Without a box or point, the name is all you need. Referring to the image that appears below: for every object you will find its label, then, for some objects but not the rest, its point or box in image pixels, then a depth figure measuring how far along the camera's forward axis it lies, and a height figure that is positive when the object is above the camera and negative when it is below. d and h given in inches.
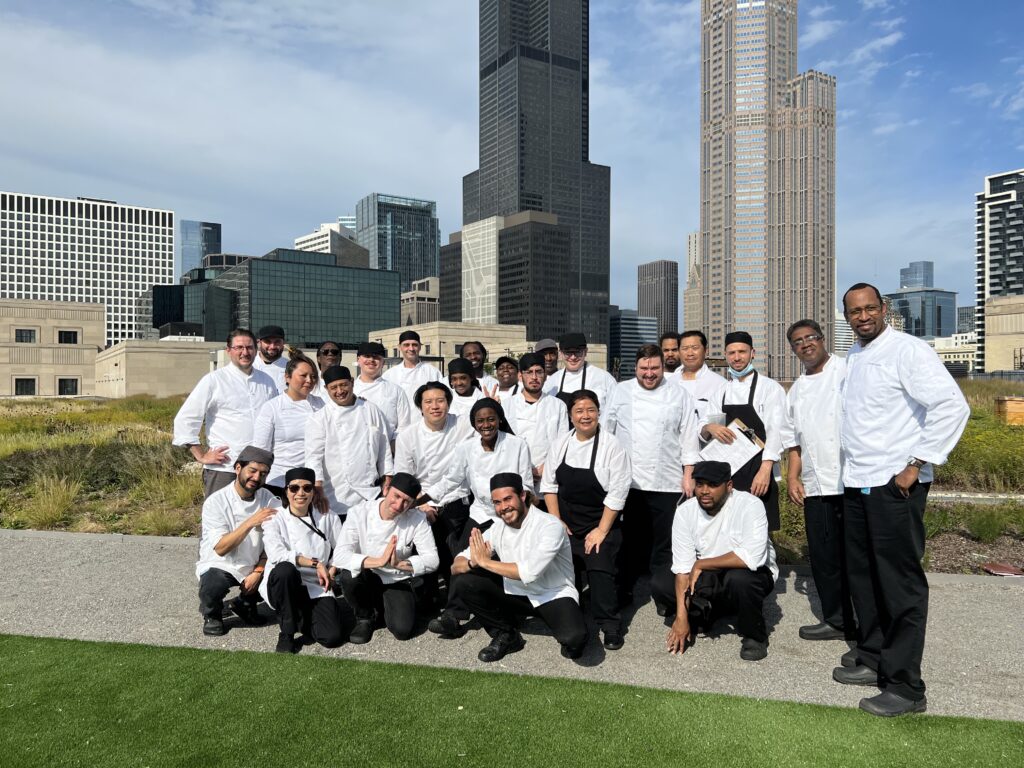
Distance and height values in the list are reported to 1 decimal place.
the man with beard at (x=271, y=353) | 263.6 +5.8
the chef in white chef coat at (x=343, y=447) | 217.5 -24.5
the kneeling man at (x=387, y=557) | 196.5 -53.7
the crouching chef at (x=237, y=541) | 197.8 -49.7
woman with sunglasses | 187.8 -55.1
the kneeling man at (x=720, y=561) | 183.6 -51.5
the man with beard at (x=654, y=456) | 221.3 -28.0
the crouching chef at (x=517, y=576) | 181.6 -55.8
